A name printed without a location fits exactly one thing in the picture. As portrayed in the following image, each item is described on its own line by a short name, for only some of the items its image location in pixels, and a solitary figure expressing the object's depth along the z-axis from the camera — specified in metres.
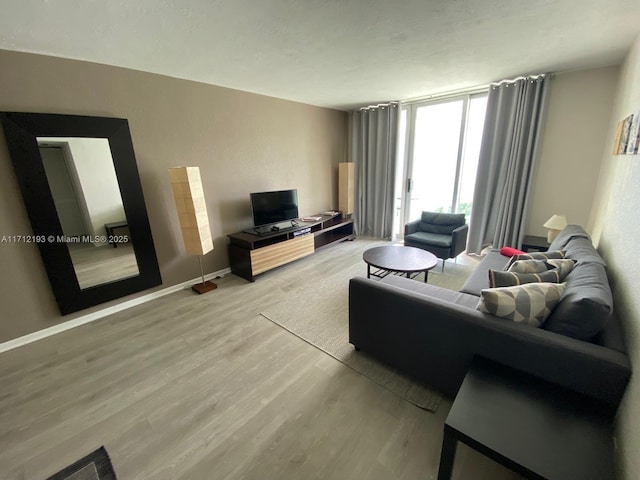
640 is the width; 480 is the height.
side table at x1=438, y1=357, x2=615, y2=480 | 0.87
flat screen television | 3.53
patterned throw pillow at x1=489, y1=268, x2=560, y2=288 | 1.54
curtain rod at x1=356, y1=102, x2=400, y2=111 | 4.39
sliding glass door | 3.95
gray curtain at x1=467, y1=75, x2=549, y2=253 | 3.26
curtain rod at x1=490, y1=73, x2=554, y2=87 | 3.10
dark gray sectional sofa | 1.08
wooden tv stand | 3.34
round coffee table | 2.61
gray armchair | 3.42
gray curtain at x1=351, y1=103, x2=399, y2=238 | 4.61
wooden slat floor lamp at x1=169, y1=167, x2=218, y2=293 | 2.73
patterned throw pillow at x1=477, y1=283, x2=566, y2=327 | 1.29
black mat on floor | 1.30
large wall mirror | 2.17
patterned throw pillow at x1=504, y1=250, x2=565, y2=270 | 1.96
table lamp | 2.90
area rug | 1.74
